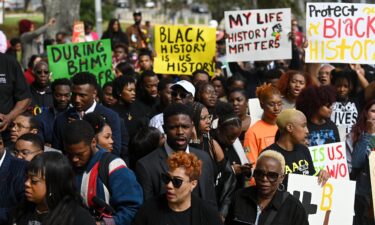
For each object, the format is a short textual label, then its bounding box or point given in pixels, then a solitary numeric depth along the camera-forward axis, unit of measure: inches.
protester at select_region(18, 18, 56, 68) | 791.8
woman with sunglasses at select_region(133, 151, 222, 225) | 259.6
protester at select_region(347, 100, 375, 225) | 376.8
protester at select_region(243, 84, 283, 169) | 374.6
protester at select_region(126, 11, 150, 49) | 853.8
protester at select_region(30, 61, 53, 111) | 478.0
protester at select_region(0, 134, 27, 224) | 268.1
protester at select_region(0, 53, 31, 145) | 361.4
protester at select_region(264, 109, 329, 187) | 333.7
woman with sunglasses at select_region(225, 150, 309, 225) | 282.2
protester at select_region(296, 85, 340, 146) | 386.3
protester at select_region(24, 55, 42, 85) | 591.4
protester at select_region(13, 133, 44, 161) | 313.4
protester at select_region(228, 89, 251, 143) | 425.4
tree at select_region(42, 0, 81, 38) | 1091.9
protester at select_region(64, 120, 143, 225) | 261.7
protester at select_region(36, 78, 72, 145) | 400.8
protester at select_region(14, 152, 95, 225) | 233.5
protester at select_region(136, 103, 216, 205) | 286.4
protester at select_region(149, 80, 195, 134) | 385.1
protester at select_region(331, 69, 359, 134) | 447.8
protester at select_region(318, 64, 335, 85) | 510.3
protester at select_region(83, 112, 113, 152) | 306.9
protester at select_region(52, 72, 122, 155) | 356.5
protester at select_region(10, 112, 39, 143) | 361.1
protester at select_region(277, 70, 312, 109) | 442.3
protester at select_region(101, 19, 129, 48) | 867.4
